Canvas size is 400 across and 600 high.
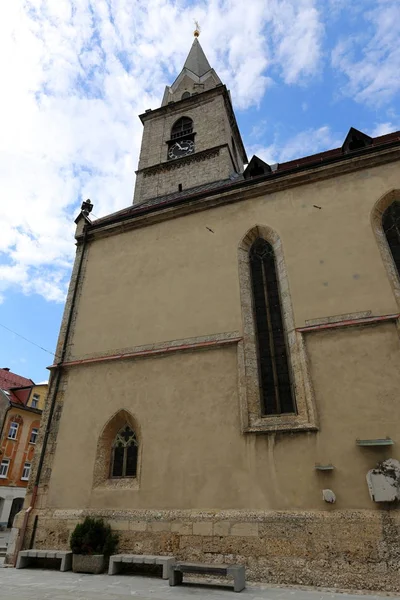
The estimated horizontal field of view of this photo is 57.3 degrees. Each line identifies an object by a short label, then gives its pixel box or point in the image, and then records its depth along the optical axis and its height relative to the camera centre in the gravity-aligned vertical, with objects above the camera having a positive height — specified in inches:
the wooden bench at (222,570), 199.0 -20.9
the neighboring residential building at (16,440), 767.7 +164.4
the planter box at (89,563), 251.1 -21.7
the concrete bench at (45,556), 259.8 -18.1
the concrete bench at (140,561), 232.2 -19.2
